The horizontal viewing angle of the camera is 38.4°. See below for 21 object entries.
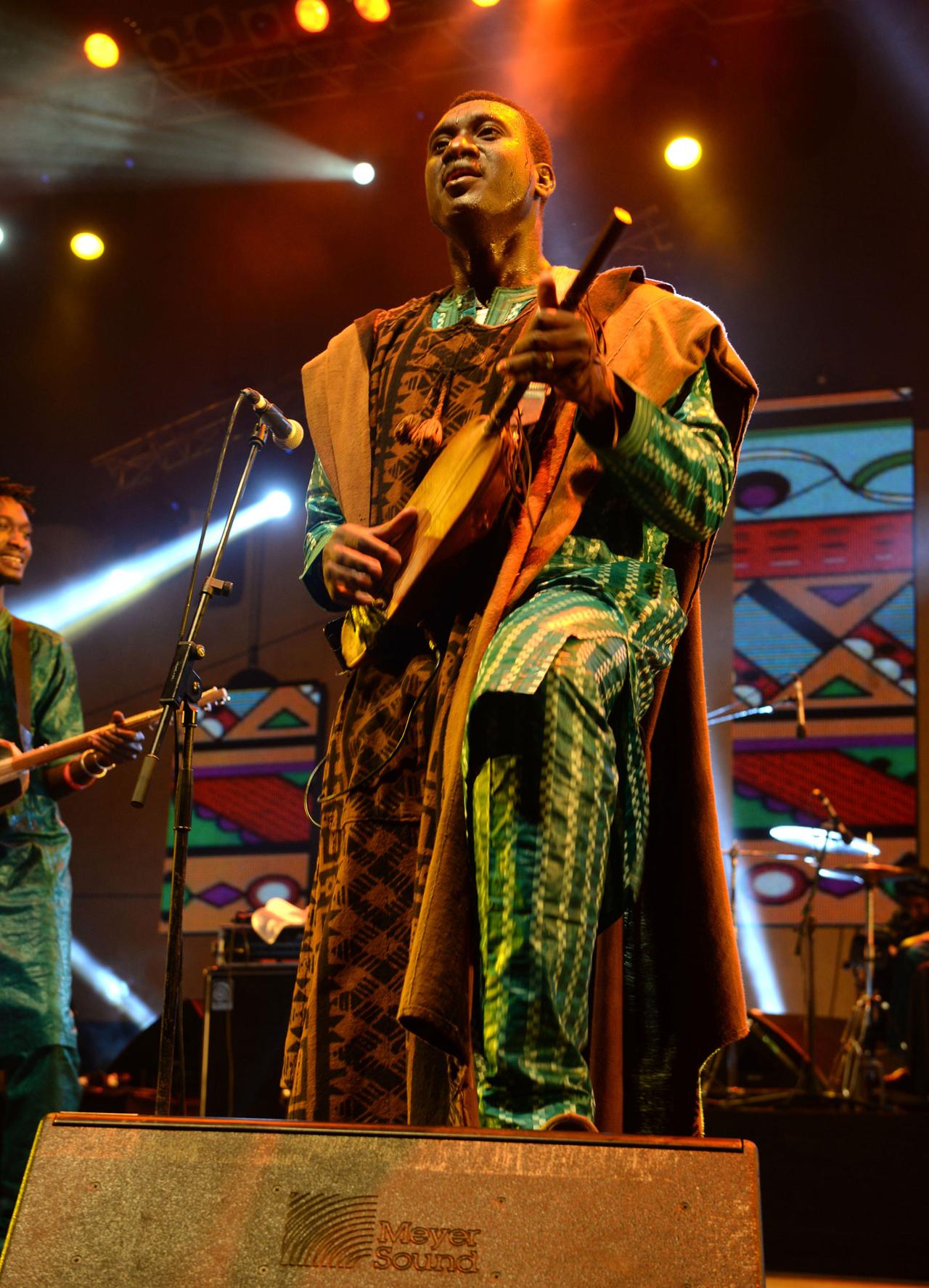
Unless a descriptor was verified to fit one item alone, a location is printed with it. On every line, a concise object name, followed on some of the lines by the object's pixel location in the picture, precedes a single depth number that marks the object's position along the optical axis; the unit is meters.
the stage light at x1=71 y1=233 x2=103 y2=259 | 8.54
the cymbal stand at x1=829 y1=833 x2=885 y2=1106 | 7.24
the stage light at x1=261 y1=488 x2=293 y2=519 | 10.76
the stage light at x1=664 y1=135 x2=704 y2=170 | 7.39
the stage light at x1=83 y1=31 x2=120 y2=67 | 7.45
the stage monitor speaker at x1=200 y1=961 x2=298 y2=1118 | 6.09
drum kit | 7.16
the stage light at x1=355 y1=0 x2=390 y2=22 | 7.07
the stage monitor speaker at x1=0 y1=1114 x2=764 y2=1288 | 1.35
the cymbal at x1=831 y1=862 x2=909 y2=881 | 7.79
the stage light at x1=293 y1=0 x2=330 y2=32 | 7.17
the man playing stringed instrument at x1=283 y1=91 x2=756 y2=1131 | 1.76
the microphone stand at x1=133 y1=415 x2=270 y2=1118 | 2.96
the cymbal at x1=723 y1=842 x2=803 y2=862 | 7.44
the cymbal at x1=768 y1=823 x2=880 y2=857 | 7.76
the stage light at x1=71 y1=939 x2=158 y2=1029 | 11.00
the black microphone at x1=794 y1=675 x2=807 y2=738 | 7.54
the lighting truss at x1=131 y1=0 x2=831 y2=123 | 6.87
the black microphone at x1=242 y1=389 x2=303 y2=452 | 3.44
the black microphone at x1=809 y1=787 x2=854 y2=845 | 7.61
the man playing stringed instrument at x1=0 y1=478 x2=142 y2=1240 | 4.42
